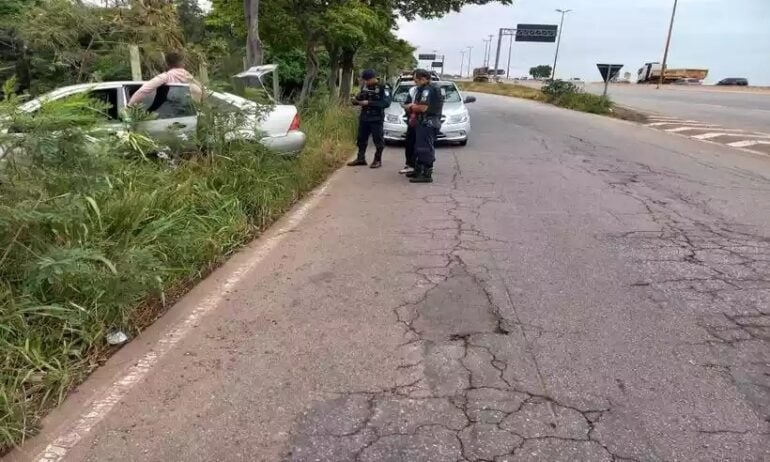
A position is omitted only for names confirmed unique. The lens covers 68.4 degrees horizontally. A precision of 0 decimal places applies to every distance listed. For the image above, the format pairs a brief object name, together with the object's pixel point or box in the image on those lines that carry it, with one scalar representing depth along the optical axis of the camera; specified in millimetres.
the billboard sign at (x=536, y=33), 64750
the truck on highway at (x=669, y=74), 67425
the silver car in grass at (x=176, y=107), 6223
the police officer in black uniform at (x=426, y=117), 8376
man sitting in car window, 6355
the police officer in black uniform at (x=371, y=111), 9586
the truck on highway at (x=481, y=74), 79750
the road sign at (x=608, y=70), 25250
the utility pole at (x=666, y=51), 50794
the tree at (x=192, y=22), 24706
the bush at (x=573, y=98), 25531
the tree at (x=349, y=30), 13555
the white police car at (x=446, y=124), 12672
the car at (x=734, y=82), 67938
